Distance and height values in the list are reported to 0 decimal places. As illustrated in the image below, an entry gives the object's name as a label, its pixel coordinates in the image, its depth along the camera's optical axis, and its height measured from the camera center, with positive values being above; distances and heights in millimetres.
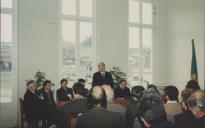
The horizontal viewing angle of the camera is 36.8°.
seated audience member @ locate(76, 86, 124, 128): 3098 -533
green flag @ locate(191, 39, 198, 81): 10664 -54
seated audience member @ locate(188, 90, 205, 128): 3035 -428
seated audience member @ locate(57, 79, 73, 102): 8242 -810
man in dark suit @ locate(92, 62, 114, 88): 7945 -364
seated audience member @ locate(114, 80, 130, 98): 9039 -825
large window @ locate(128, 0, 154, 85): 11383 +843
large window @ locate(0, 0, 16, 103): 8430 +348
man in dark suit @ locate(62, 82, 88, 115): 4645 -657
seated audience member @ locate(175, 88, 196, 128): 3078 -569
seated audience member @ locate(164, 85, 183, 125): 4539 -574
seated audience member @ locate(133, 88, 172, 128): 3201 -519
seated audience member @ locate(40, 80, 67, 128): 4798 -867
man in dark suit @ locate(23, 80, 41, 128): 6922 -950
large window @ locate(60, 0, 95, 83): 9688 +753
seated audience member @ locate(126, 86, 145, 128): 4004 -601
